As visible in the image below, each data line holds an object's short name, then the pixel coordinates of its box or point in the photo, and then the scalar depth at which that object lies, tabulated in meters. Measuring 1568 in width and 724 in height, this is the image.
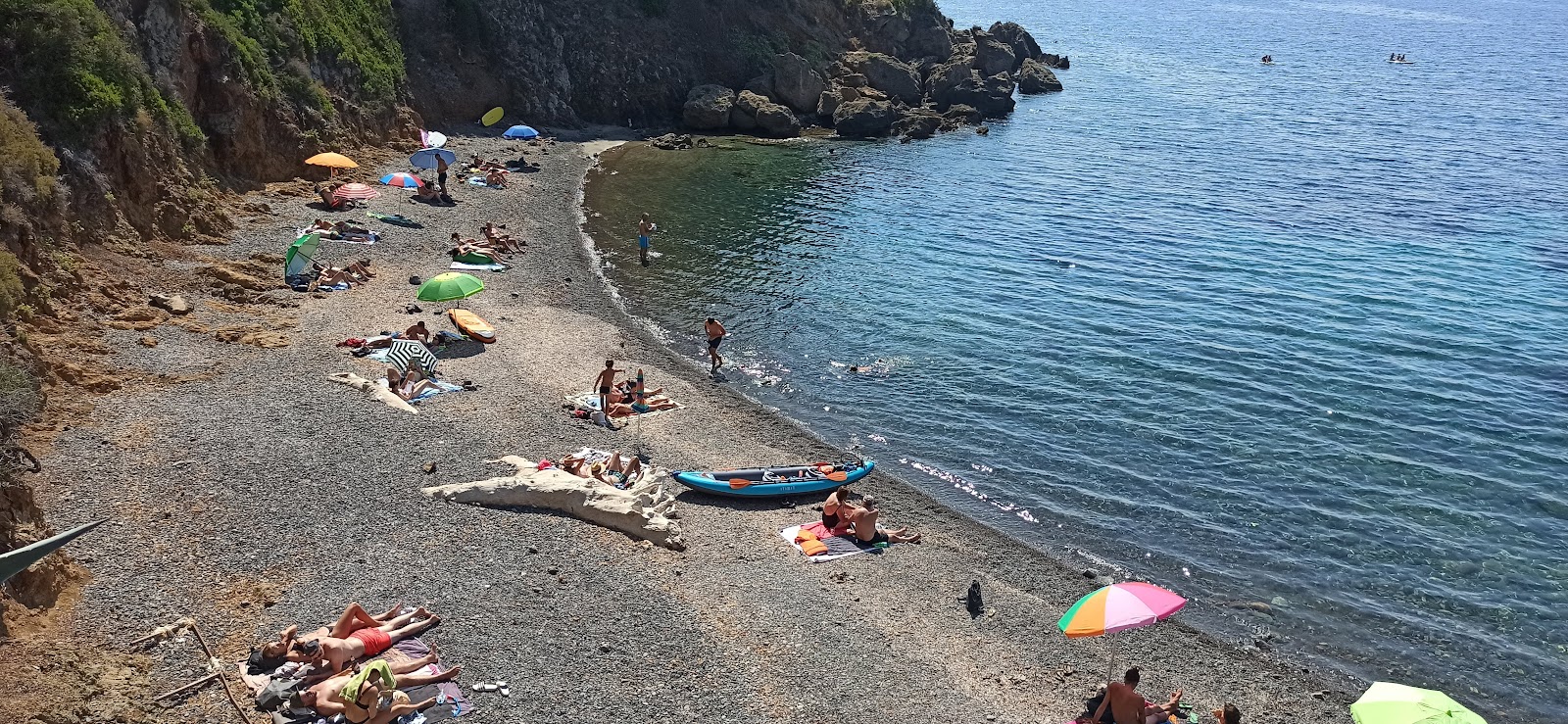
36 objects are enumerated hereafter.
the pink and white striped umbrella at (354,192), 35.16
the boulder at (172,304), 25.42
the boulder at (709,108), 60.69
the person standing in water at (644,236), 38.00
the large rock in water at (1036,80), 84.12
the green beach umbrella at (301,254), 29.39
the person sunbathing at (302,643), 13.98
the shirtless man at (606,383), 24.58
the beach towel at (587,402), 24.66
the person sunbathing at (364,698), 13.12
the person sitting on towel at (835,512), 20.36
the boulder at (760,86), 64.56
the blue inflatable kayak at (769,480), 21.34
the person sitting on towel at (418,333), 26.55
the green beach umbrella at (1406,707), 12.66
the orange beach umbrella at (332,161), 36.56
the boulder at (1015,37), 89.44
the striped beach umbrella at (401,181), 36.41
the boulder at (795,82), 64.94
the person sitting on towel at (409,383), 23.66
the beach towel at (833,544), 19.59
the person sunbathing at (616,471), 20.59
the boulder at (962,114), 69.38
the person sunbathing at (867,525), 19.97
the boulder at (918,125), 64.38
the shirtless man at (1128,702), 14.89
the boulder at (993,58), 83.00
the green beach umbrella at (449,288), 27.03
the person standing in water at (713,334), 28.91
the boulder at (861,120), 63.31
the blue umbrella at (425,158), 40.41
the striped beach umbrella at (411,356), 24.50
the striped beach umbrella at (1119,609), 14.43
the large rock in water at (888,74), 70.00
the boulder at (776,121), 61.09
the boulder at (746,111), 61.44
